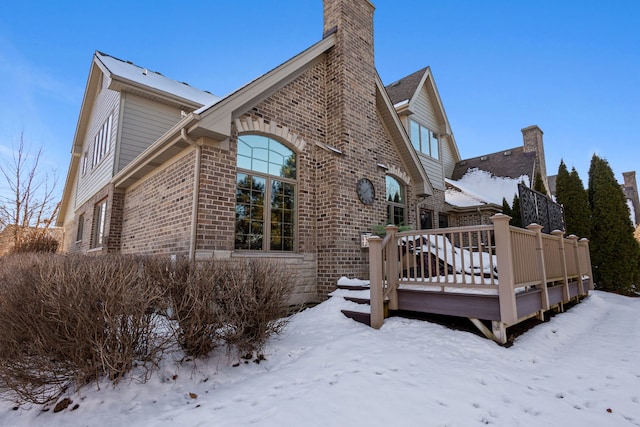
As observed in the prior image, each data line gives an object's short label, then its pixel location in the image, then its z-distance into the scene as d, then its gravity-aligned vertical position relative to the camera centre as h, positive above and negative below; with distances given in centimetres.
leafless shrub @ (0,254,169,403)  266 -59
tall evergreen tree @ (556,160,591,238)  1107 +199
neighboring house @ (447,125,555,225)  1298 +449
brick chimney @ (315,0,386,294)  676 +262
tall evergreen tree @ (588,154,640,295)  1033 +67
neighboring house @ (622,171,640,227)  2414 +510
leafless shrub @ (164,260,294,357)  336 -49
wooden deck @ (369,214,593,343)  415 -35
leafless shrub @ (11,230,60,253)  1093 +57
